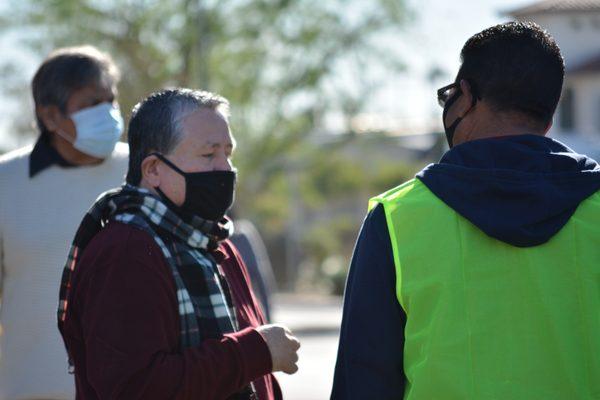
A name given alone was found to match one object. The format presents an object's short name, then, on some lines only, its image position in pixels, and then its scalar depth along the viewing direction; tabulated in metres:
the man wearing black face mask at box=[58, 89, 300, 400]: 5.78
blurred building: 74.69
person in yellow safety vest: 5.46
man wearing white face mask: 8.09
